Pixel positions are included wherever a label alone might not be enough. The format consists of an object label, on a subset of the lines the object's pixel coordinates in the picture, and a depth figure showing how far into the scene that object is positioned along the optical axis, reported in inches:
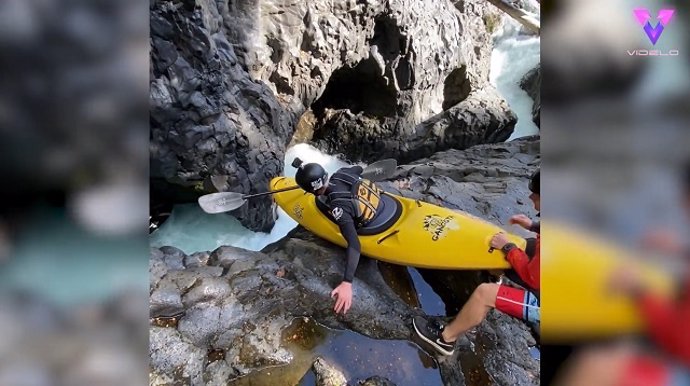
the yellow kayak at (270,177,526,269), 71.8
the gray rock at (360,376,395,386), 56.2
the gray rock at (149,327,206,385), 53.9
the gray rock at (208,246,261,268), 72.1
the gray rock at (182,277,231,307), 62.1
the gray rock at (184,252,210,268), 72.0
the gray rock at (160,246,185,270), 70.5
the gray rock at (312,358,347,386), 55.3
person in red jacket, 55.4
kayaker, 64.9
